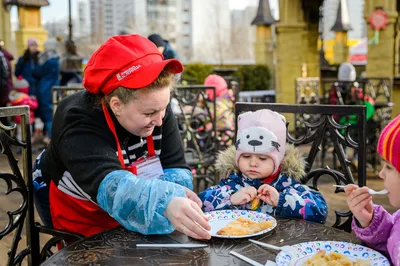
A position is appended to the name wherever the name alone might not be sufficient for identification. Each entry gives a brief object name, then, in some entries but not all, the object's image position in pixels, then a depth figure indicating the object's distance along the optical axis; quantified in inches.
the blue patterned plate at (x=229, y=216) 74.8
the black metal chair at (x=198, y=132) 183.8
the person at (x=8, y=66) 304.6
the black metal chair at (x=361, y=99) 276.1
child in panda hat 82.4
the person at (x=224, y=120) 211.3
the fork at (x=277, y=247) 60.8
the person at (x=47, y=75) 347.6
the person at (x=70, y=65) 380.8
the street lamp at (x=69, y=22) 510.4
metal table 61.8
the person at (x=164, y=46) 208.8
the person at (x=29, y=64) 354.6
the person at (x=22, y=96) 327.3
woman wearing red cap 63.7
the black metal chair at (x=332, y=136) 85.2
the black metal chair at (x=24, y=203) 81.4
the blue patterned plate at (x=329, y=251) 58.4
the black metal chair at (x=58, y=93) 194.4
